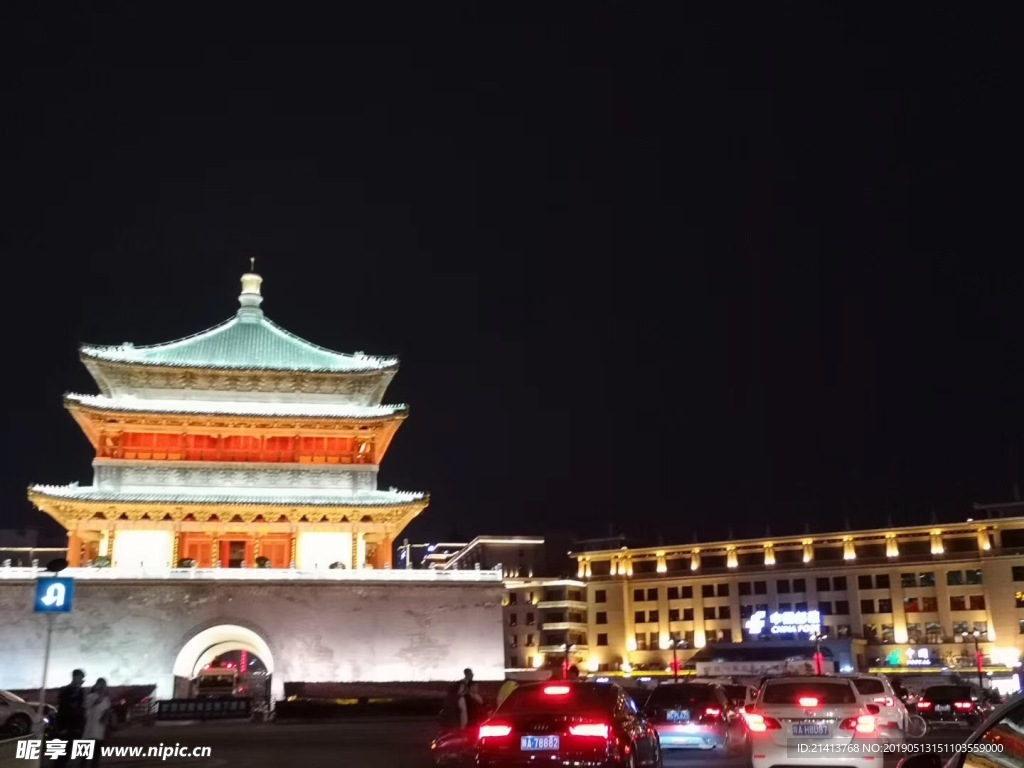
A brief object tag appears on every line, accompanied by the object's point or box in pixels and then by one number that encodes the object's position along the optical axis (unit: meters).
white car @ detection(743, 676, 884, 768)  11.29
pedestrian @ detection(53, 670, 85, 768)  13.23
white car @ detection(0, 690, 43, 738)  19.12
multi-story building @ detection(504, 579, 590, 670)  79.12
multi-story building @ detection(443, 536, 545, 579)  82.75
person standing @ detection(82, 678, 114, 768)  12.65
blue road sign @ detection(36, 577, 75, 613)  13.98
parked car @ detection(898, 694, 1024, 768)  4.32
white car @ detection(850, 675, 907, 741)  11.70
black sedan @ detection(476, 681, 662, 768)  8.96
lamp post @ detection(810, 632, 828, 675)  49.53
